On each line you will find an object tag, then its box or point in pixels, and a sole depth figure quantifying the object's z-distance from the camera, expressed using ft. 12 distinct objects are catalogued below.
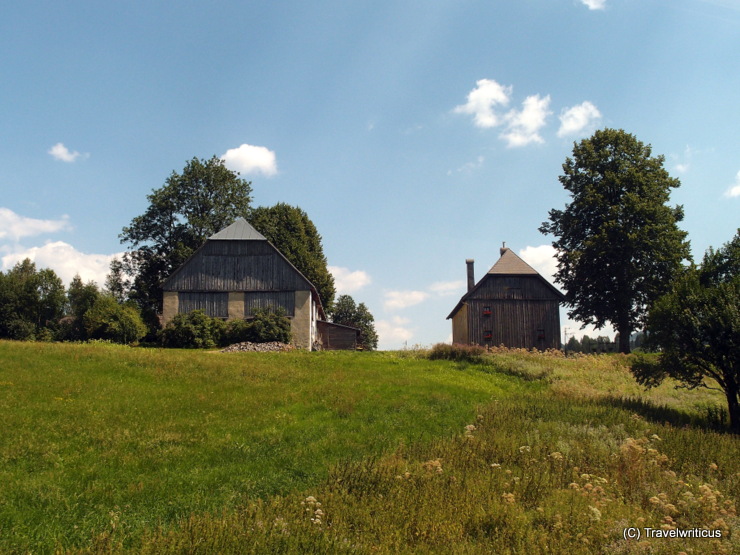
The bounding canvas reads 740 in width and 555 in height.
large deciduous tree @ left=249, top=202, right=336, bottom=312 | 179.36
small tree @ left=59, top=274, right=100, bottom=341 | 135.64
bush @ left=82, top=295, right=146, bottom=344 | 124.77
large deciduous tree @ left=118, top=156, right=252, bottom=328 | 166.50
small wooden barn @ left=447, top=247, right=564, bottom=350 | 133.59
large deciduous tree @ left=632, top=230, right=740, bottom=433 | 49.93
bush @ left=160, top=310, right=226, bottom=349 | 117.29
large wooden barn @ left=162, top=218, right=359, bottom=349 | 130.11
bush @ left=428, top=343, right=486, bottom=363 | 91.91
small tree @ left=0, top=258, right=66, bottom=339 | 155.22
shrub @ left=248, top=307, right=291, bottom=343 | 118.21
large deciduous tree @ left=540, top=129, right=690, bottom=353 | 125.18
